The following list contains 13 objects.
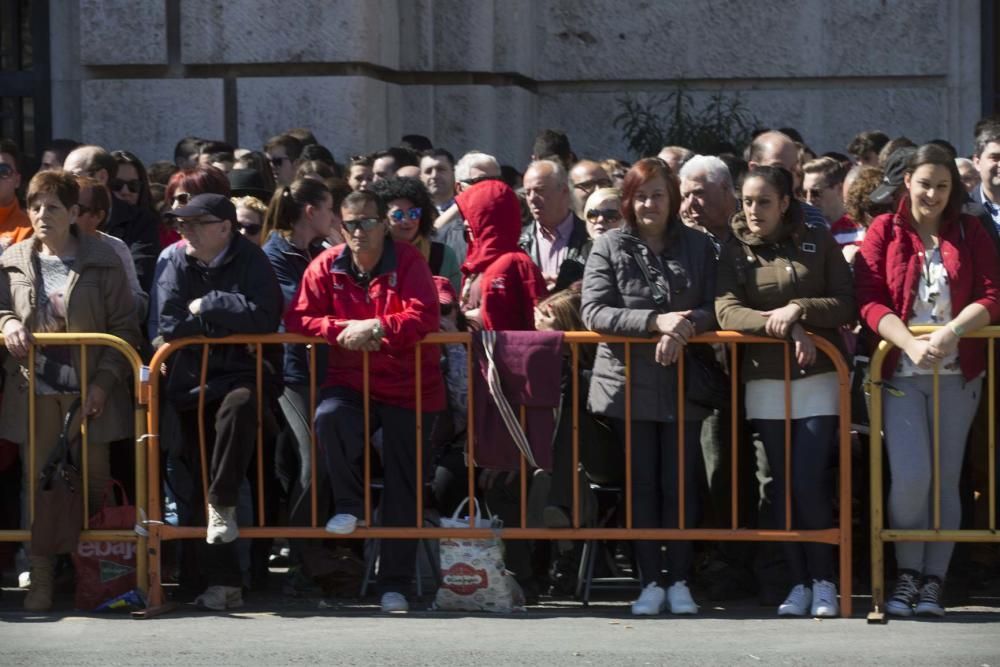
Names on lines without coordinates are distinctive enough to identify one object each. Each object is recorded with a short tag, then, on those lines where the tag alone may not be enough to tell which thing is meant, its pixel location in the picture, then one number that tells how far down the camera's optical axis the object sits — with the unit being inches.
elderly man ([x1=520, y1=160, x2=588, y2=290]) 751.1
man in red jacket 646.5
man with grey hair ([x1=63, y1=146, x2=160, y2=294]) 728.3
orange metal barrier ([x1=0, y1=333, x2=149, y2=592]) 643.5
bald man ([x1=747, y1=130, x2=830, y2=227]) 837.8
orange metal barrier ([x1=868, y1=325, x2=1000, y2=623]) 632.4
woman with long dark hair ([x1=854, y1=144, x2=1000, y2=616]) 635.5
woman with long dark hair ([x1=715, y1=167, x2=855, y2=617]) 634.2
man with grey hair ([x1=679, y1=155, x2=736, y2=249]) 703.1
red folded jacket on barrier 643.5
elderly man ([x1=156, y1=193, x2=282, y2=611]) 642.8
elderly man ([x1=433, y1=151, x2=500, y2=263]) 813.2
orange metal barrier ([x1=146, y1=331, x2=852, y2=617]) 634.8
